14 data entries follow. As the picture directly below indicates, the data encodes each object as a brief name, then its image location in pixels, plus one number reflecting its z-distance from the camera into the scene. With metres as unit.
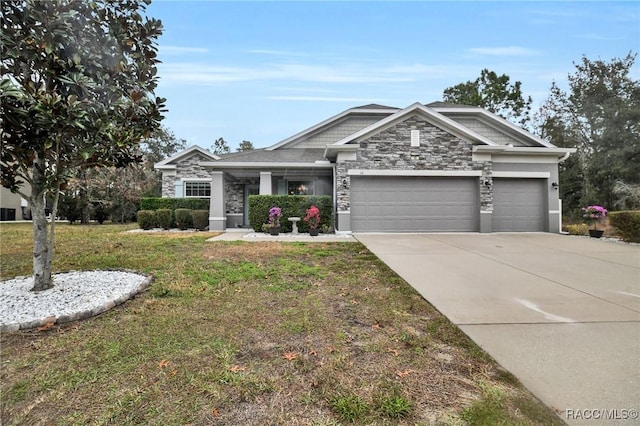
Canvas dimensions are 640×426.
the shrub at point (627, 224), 10.31
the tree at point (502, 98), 31.59
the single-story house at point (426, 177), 12.84
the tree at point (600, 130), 19.78
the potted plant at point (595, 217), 11.73
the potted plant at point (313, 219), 12.52
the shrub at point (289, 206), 13.43
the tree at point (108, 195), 20.23
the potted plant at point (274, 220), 12.77
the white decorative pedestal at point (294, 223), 12.82
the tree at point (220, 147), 51.56
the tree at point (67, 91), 3.71
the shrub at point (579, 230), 12.87
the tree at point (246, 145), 45.06
